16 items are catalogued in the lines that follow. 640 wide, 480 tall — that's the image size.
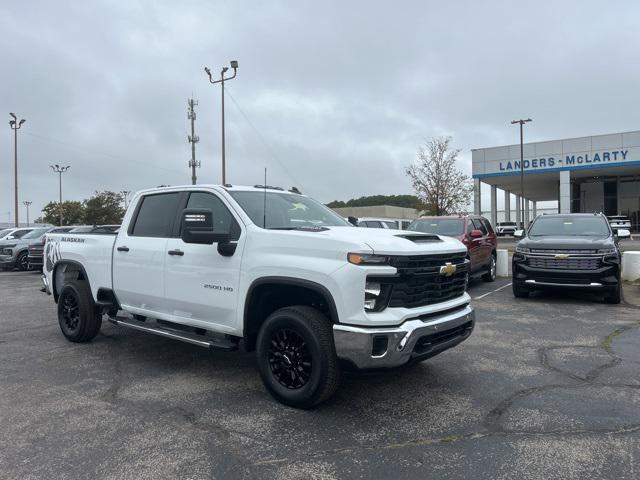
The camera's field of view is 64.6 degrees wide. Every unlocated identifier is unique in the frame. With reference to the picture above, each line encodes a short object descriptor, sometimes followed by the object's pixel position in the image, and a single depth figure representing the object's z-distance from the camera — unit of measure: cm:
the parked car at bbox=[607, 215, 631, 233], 3513
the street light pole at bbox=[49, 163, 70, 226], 5800
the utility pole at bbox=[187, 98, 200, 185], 3346
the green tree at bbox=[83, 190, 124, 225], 6662
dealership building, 3781
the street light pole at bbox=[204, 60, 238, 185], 2498
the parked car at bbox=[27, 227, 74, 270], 1683
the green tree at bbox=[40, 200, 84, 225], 7156
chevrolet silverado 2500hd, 389
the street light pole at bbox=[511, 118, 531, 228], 3447
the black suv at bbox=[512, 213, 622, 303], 912
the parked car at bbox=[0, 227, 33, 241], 1922
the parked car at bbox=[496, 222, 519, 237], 4781
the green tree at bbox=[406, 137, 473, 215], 3288
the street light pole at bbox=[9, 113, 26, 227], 3609
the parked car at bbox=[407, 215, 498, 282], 1142
